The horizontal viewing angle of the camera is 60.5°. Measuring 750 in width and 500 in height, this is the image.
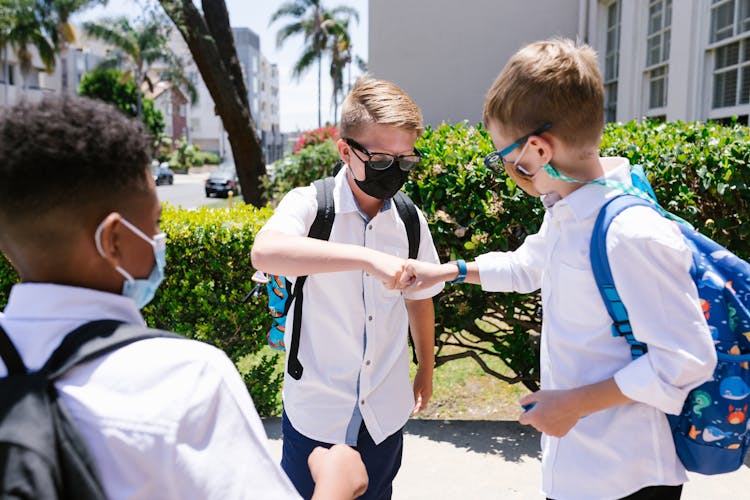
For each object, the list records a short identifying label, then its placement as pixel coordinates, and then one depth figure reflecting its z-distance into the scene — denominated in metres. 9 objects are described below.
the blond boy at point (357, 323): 2.27
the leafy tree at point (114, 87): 59.09
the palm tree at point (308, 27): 50.56
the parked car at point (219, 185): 35.59
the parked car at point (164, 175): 44.74
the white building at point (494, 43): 9.58
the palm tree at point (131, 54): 56.38
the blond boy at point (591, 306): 1.49
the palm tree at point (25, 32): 47.69
